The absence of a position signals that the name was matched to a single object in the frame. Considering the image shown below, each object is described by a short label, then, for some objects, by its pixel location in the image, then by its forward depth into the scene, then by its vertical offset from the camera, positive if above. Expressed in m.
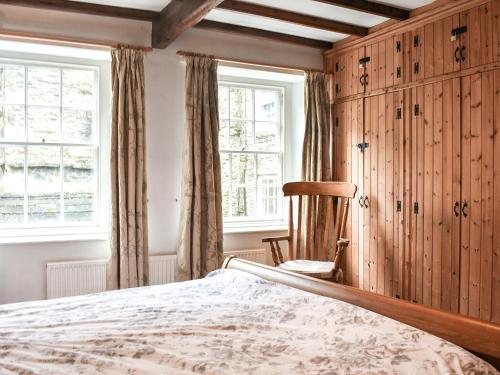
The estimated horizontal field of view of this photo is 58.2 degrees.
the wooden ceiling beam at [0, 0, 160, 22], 3.29 +1.33
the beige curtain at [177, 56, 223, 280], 3.82 +0.02
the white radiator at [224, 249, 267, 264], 4.22 -0.71
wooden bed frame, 1.40 -0.50
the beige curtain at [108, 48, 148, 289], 3.54 +0.03
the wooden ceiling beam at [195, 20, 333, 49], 3.92 +1.36
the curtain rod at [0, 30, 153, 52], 3.33 +1.09
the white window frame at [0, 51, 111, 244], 3.68 +0.23
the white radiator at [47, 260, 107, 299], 3.50 -0.77
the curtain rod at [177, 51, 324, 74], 3.89 +1.10
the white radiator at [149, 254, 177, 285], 3.80 -0.75
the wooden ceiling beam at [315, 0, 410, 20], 3.39 +1.35
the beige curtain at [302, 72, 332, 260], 4.45 +0.39
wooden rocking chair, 3.59 -0.47
